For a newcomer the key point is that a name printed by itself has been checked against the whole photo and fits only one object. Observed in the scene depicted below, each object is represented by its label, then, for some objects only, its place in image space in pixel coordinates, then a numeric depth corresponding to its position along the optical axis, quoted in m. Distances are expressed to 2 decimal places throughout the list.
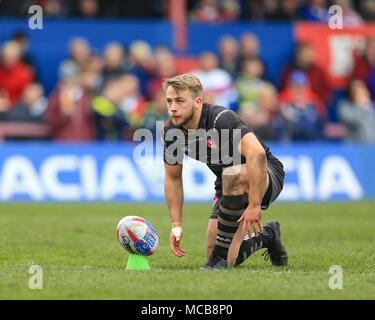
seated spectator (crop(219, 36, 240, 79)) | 18.14
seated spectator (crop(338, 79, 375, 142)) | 18.44
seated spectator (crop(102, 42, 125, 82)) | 17.34
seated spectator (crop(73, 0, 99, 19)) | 19.55
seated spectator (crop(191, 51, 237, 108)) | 17.30
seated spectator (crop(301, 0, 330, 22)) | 20.81
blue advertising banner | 16.27
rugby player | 7.32
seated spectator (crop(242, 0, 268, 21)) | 20.81
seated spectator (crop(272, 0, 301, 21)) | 20.52
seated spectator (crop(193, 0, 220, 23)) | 20.23
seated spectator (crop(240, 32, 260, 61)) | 18.36
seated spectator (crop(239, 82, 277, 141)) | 17.64
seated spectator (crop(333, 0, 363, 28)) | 20.50
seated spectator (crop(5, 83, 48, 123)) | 17.12
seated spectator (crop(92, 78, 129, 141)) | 17.12
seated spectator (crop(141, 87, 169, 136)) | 17.22
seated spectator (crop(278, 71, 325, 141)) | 17.95
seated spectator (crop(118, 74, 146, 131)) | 17.17
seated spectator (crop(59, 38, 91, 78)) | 17.67
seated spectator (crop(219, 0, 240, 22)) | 20.39
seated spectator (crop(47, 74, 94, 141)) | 16.97
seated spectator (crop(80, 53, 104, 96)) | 17.16
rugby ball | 7.62
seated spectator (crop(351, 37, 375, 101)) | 19.30
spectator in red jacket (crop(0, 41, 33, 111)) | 17.48
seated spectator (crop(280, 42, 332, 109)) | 18.76
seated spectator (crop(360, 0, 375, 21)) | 21.16
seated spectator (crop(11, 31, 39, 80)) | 17.77
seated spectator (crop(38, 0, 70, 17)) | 19.30
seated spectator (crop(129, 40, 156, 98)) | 18.16
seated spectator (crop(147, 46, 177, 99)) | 17.62
